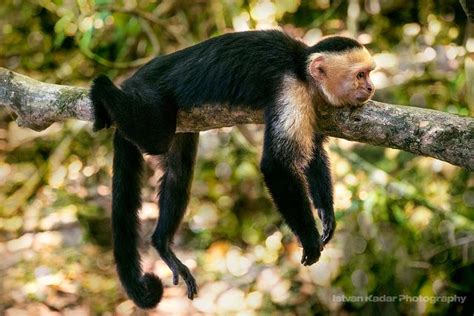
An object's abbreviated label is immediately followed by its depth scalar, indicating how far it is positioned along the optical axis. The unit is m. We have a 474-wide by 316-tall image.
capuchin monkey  6.27
